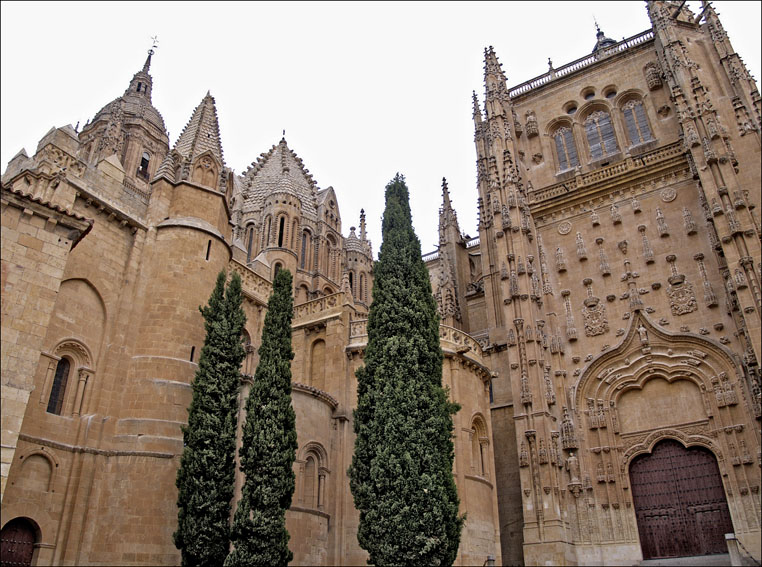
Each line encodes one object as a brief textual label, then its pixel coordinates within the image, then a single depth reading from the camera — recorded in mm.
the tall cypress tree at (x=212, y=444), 13148
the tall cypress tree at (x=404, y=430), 13664
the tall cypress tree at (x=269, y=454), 13055
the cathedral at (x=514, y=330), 14156
